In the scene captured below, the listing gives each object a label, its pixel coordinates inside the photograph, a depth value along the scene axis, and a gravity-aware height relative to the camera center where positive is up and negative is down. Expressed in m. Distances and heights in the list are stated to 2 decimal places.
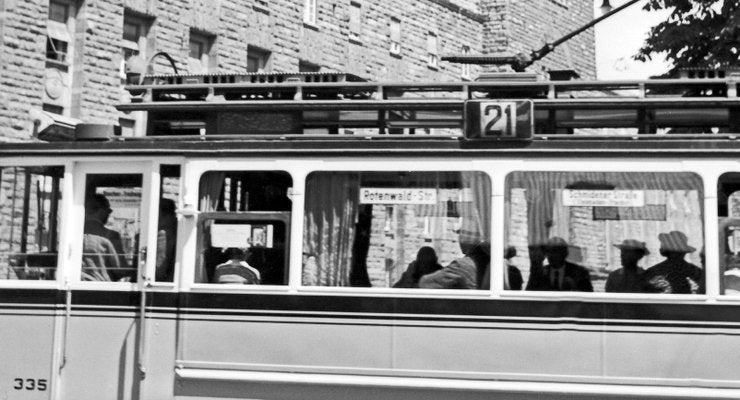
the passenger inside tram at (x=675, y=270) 8.75 +0.08
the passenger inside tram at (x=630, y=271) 8.80 +0.07
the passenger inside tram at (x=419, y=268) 8.99 +0.06
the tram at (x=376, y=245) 8.75 +0.23
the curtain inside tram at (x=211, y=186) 9.36 +0.66
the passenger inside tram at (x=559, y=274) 8.87 +0.04
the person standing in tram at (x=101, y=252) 9.50 +0.14
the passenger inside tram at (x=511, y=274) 8.85 +0.03
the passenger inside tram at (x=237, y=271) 9.22 +0.01
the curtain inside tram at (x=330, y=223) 9.16 +0.39
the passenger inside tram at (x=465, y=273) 8.95 +0.03
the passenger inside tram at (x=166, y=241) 9.34 +0.23
